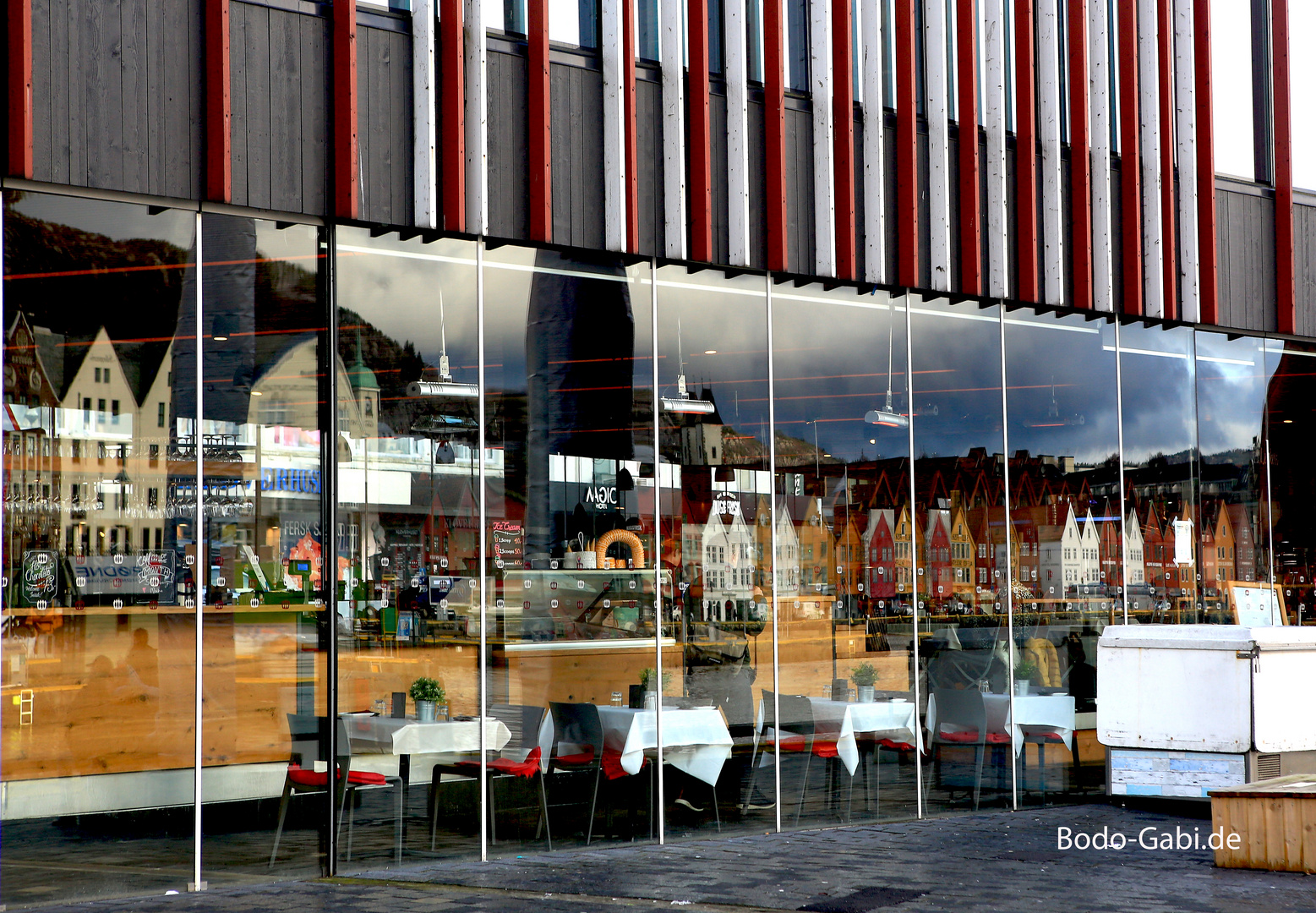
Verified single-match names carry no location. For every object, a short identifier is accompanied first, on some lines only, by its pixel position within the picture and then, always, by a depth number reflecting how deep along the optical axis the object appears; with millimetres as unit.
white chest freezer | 10141
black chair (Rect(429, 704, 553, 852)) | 9453
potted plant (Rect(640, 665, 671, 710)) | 10312
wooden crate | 8352
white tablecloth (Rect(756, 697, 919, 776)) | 11141
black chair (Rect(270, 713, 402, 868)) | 8789
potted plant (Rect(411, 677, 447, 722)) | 9312
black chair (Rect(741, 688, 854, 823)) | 10812
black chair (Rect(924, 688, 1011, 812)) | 11695
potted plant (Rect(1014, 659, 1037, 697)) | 12180
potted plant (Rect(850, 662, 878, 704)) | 11383
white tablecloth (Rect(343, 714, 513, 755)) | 9086
